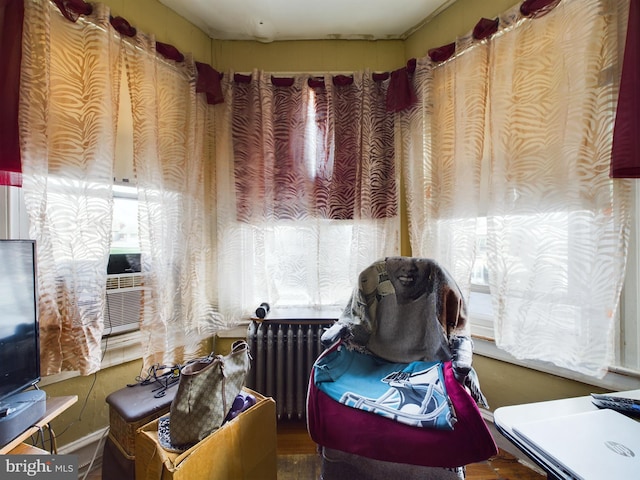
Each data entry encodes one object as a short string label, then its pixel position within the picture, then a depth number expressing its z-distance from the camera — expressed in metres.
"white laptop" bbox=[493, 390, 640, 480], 0.74
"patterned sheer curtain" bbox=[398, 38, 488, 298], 1.62
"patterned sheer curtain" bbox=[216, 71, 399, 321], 2.02
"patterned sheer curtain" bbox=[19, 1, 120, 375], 1.23
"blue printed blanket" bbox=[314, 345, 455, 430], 1.03
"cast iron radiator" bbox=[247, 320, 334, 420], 1.84
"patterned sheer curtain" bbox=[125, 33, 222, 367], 1.62
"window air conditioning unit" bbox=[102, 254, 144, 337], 1.58
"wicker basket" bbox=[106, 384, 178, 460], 1.21
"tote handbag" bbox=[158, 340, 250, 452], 1.06
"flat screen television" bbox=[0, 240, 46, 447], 0.95
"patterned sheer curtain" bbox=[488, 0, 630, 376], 1.18
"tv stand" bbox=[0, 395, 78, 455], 0.88
